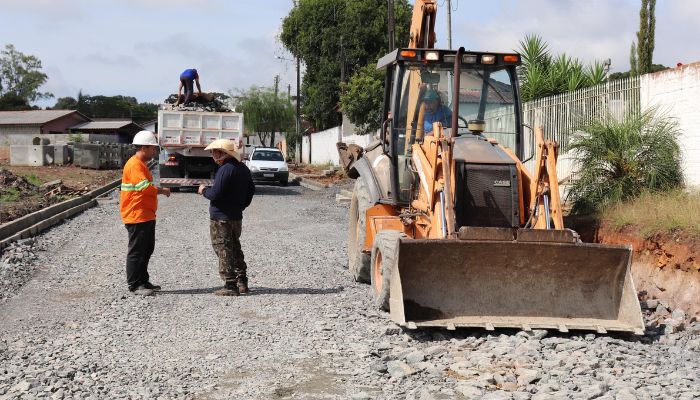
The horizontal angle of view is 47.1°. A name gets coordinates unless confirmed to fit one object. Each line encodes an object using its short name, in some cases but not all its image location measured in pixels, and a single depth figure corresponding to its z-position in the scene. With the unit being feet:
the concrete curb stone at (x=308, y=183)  95.65
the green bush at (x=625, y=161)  37.96
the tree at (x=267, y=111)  247.91
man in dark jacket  29.45
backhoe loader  23.63
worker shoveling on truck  75.31
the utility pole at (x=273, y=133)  248.63
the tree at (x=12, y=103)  308.19
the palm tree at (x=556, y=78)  64.08
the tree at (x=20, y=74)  358.23
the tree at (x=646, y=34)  67.41
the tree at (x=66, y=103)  370.92
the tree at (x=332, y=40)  166.30
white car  98.73
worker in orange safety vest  30.22
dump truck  74.28
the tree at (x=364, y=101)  127.44
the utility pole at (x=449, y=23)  98.37
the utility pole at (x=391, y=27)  87.40
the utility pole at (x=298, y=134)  196.52
